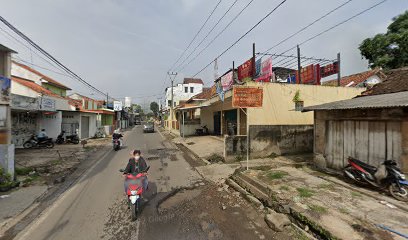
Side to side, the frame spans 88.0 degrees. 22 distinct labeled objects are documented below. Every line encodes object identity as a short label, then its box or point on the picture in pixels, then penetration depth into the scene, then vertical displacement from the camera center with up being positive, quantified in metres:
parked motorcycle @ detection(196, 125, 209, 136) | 23.58 -1.10
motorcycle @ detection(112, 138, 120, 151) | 15.32 -1.69
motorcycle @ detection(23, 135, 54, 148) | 15.20 -1.64
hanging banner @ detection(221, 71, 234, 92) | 15.78 +3.24
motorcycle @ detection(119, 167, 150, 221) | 4.87 -1.68
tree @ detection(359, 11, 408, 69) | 20.59 +7.82
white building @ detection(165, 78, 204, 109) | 58.90 +9.84
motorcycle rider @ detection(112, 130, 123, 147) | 15.57 -1.13
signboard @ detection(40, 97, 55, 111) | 15.04 +1.23
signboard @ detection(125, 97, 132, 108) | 59.91 +5.62
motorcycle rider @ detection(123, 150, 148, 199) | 5.62 -1.22
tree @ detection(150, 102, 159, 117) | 101.32 +6.77
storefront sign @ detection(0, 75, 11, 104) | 7.12 +1.05
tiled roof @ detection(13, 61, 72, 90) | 22.88 +5.05
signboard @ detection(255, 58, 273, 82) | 13.04 +3.23
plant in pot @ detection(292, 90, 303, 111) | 12.35 +1.23
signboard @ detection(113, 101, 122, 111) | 38.37 +2.71
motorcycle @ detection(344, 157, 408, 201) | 5.69 -1.60
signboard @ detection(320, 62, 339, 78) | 14.33 +3.68
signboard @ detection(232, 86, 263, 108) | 9.46 +1.12
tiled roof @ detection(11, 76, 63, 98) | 15.49 +2.52
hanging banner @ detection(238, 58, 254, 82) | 12.97 +3.35
